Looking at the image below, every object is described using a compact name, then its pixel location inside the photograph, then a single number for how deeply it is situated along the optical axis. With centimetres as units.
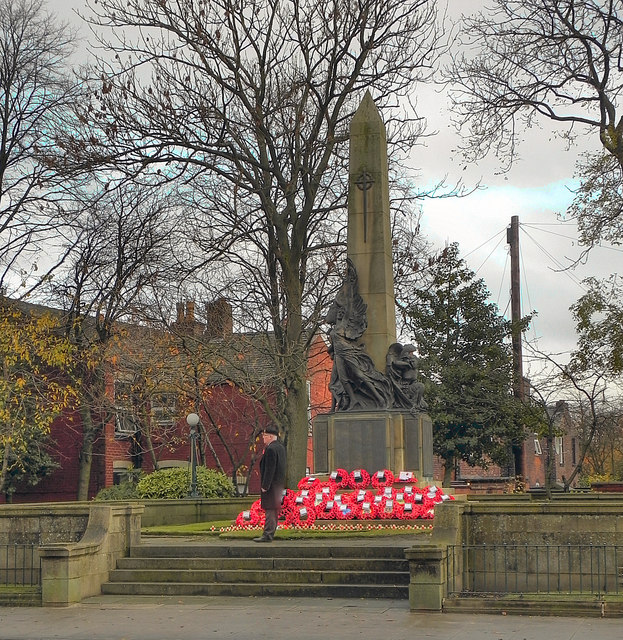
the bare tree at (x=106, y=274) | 3691
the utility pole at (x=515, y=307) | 4191
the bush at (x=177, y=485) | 2730
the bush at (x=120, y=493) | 2844
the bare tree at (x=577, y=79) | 2545
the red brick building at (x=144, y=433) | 3625
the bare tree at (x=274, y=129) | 2700
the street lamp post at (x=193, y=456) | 2544
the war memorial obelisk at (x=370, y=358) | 2011
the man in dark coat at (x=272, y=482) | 1688
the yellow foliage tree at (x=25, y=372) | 2842
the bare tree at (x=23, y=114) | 3186
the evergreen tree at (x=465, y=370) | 4188
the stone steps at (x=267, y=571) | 1466
